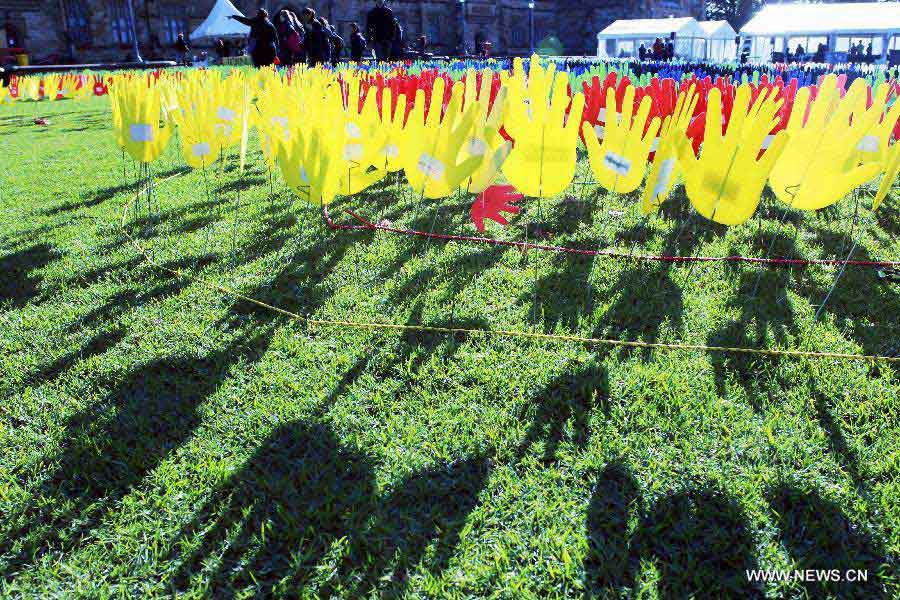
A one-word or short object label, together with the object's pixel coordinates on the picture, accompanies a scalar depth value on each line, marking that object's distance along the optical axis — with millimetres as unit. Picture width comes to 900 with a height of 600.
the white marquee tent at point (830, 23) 20812
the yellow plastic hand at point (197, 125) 3666
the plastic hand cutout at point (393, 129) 3338
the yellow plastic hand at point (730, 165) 2457
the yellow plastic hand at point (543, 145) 2754
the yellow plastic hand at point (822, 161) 2566
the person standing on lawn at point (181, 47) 22953
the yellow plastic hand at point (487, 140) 2783
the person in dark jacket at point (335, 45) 14631
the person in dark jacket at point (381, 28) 12547
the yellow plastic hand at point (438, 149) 2773
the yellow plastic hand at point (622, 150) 2881
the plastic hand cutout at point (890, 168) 2668
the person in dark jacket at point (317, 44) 12258
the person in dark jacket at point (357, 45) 15305
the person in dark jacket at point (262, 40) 10984
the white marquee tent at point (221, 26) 26969
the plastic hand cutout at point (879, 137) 2768
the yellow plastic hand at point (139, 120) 3332
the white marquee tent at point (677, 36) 29500
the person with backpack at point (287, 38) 11547
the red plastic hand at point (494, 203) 3447
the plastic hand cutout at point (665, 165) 2691
